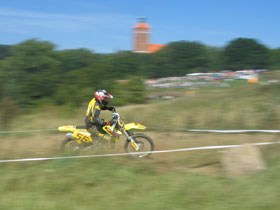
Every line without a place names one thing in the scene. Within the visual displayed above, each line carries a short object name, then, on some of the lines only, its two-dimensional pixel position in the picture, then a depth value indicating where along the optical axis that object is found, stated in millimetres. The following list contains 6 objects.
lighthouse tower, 120938
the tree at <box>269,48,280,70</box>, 70000
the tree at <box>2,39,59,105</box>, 48719
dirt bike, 7922
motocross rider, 7969
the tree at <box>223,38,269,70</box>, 73000
